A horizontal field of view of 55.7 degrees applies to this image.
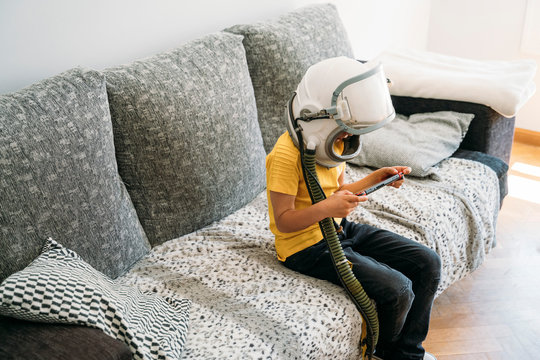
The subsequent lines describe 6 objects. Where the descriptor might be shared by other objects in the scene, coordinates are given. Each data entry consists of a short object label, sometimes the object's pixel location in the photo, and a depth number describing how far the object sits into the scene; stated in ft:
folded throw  6.77
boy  4.07
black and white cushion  3.35
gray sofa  3.70
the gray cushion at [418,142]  6.34
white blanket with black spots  4.11
